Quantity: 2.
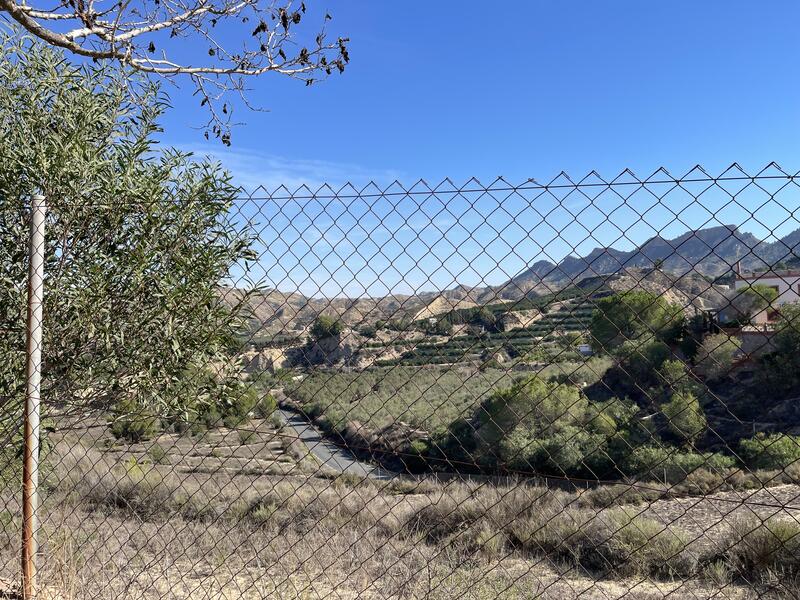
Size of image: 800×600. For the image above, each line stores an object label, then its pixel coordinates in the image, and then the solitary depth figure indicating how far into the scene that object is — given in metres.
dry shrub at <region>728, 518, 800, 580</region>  5.46
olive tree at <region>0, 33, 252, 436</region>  3.48
